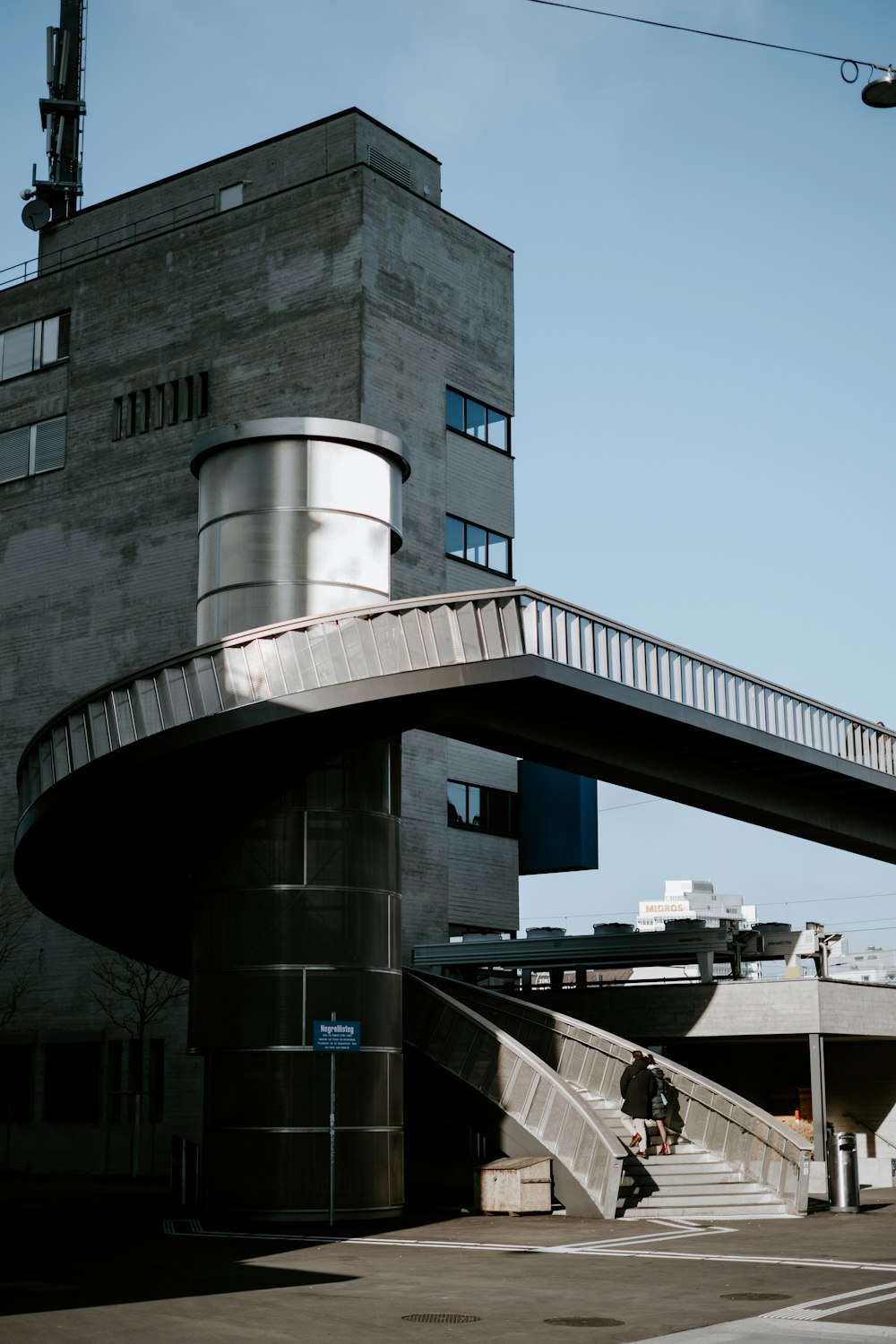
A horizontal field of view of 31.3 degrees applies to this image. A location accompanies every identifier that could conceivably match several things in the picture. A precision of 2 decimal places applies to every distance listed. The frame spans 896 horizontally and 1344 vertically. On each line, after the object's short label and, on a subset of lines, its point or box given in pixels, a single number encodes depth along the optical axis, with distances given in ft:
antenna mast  167.32
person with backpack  80.89
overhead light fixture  59.67
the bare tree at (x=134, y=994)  124.47
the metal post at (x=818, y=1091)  92.99
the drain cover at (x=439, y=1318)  41.37
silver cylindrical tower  79.51
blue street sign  71.77
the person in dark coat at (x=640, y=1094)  80.38
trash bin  77.51
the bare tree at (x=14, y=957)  136.87
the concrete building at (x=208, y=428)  128.98
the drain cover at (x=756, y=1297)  44.37
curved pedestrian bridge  70.54
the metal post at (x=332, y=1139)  70.54
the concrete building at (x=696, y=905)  555.28
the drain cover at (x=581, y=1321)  40.93
